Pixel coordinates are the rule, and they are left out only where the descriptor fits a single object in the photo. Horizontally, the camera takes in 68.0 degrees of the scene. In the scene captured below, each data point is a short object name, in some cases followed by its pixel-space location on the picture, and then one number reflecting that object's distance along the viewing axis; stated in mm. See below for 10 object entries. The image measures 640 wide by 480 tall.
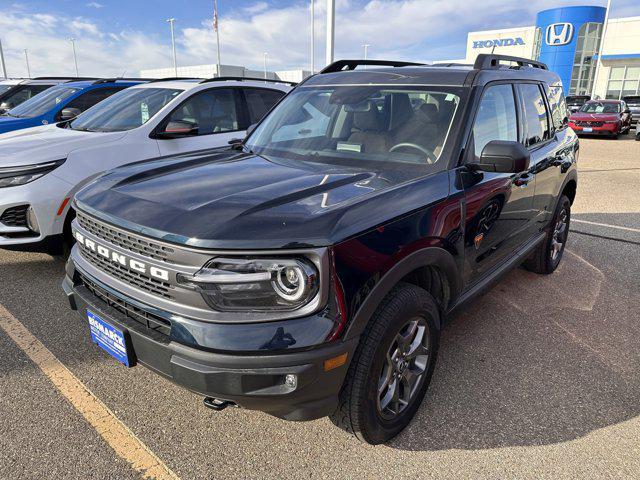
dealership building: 36875
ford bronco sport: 1858
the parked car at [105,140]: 4031
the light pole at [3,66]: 39875
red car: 19172
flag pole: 35625
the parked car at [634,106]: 22297
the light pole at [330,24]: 11305
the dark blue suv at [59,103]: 7289
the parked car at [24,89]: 10477
